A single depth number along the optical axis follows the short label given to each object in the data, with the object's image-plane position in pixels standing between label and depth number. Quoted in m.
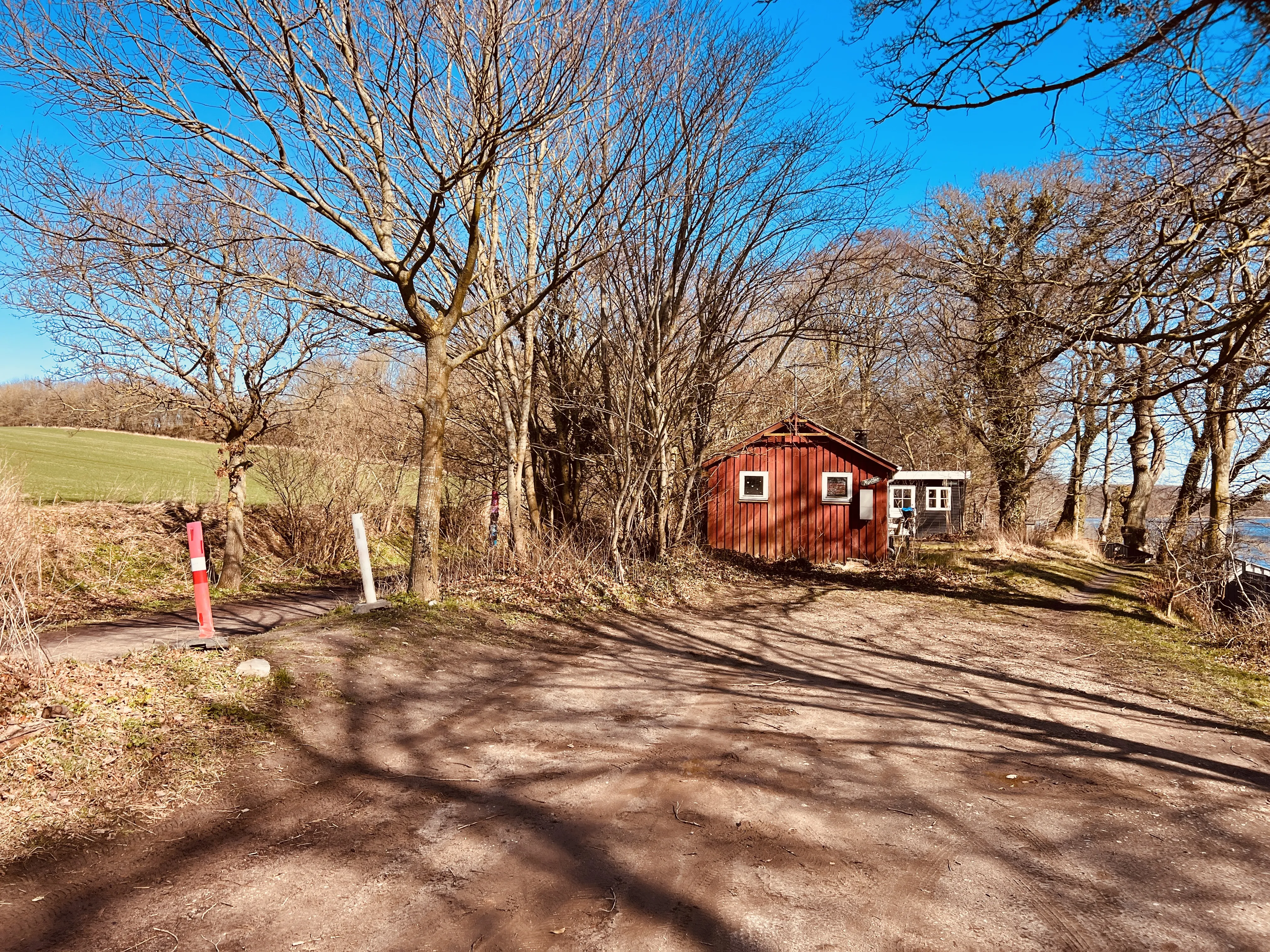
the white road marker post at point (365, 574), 7.64
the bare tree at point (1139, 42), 3.87
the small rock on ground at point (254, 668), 4.92
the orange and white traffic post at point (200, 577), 5.66
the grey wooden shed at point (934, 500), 29.41
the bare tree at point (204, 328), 9.62
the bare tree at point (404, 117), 7.14
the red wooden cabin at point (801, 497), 19.09
